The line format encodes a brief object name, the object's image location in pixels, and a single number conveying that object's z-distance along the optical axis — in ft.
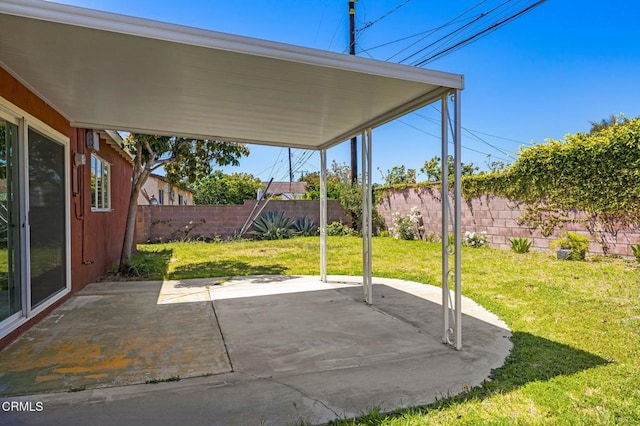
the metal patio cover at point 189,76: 8.59
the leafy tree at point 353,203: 49.62
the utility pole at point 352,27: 47.47
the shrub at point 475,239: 35.94
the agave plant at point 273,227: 47.85
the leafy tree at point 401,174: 68.74
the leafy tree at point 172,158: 25.96
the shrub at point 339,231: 49.83
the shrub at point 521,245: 31.42
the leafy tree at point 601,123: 52.72
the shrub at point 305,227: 50.06
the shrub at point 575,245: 26.86
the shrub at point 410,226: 43.29
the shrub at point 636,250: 24.12
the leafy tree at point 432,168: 72.18
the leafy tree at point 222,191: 109.70
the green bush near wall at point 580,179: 24.89
